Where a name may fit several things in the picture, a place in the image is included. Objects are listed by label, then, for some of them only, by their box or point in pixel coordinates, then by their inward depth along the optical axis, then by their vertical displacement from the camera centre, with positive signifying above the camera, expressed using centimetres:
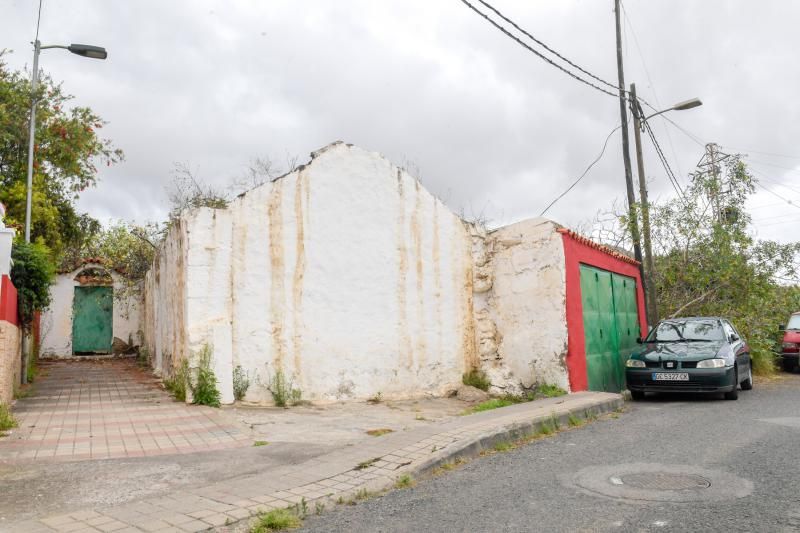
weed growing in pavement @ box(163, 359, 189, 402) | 882 -74
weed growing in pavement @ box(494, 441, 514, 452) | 652 -138
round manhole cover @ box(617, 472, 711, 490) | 477 -136
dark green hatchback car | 1009 -78
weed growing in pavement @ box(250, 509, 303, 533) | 394 -128
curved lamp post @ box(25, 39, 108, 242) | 1162 +555
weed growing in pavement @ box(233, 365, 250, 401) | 902 -77
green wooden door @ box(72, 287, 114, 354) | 1969 +57
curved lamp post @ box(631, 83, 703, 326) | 1420 +227
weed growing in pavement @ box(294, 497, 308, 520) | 427 -130
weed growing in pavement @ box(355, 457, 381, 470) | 540 -126
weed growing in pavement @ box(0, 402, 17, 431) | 690 -94
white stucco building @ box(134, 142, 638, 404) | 914 +64
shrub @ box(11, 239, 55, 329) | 1020 +114
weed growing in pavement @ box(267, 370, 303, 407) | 921 -95
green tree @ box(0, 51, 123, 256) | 1347 +456
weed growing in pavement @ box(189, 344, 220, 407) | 869 -74
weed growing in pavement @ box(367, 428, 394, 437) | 708 -127
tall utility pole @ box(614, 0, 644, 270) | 1431 +343
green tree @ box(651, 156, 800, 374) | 1434 +126
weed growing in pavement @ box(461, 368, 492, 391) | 1116 -107
